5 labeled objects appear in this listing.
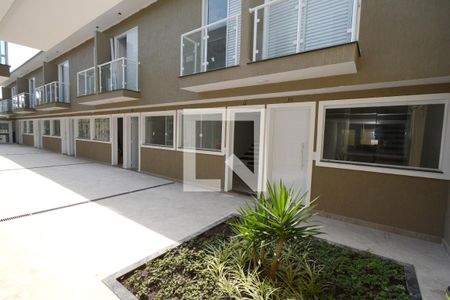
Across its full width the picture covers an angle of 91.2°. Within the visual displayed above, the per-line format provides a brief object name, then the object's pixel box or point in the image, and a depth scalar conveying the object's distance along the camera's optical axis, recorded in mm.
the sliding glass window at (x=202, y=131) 7007
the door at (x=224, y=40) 5346
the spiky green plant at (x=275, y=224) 2523
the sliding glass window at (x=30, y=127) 20078
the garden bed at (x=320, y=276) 2449
